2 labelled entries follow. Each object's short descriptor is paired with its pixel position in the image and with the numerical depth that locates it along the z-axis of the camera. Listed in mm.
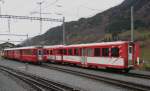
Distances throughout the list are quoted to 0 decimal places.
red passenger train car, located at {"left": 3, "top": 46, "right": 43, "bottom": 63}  27090
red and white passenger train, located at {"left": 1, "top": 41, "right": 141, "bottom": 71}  16357
